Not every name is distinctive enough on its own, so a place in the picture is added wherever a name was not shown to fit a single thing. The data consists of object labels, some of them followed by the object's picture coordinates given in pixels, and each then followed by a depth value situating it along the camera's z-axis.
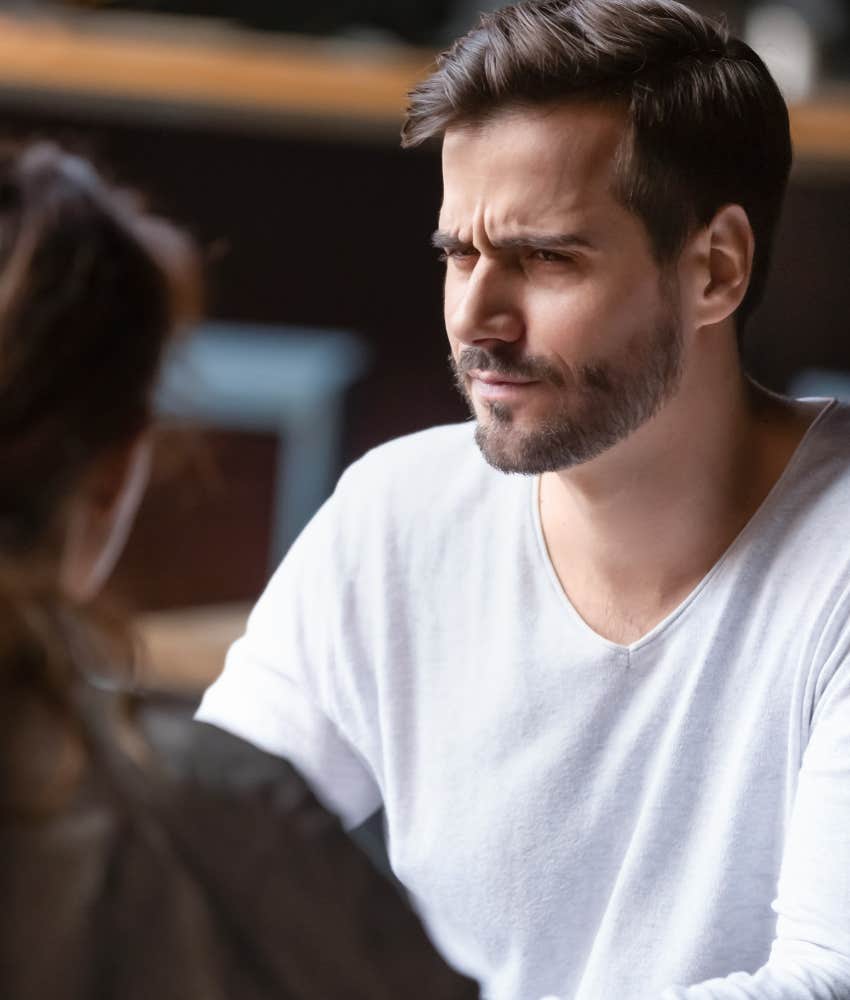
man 3.41
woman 3.14
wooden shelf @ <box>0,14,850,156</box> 4.92
